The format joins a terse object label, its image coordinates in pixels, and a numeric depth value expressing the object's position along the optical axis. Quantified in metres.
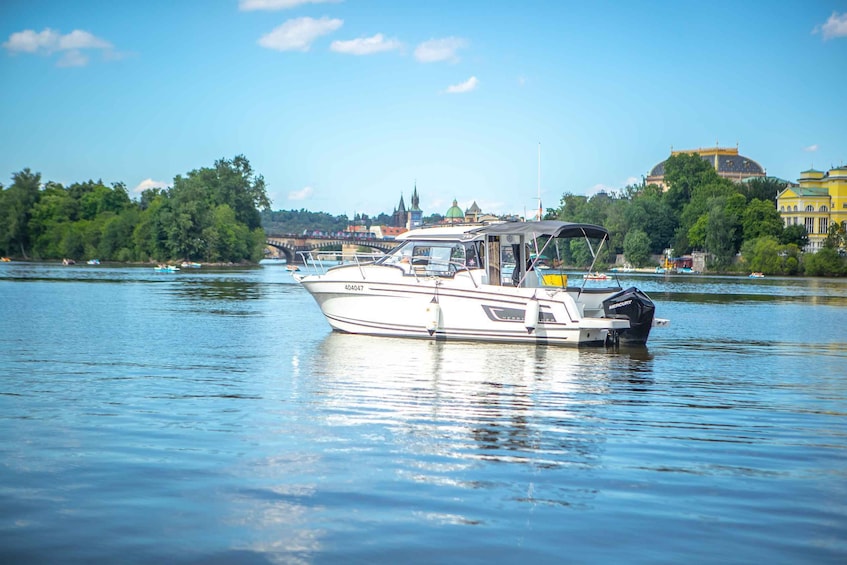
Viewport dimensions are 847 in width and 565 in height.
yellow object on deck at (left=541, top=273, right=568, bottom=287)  30.54
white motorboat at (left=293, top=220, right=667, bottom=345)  24.28
